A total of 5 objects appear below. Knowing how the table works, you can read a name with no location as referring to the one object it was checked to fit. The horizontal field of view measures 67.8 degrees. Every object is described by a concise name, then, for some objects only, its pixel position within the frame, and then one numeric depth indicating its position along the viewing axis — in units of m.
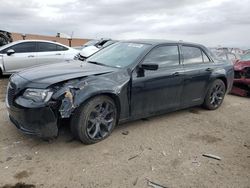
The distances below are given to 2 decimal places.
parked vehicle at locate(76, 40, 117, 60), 6.85
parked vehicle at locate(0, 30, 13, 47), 8.48
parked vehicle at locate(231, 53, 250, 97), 5.46
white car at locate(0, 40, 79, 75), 6.24
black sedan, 2.51
